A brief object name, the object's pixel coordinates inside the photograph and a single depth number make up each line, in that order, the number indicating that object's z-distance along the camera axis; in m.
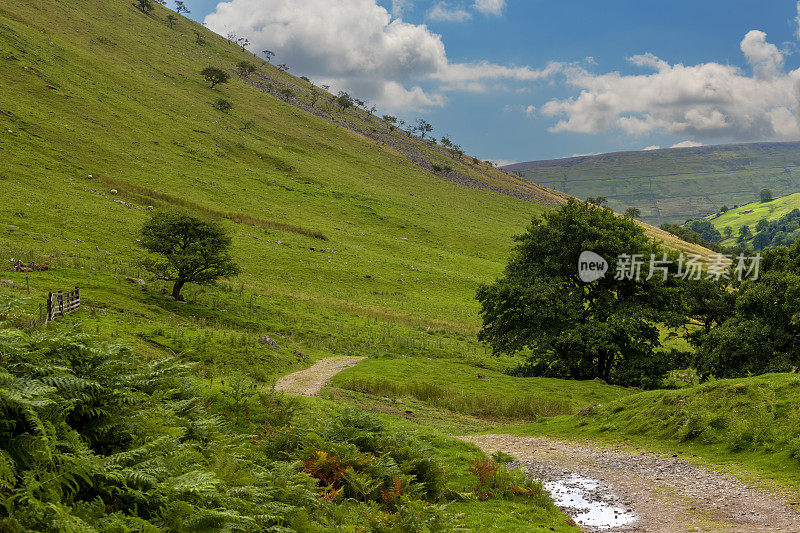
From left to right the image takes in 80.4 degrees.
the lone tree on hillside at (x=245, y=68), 160.50
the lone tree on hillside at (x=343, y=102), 182.50
